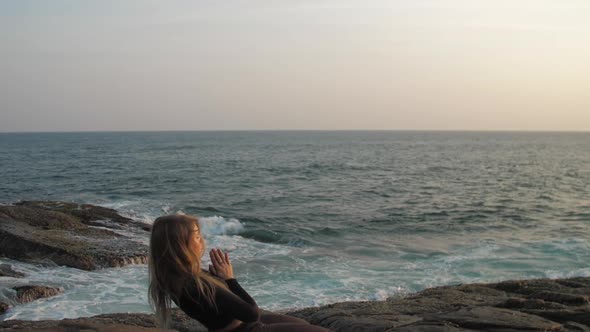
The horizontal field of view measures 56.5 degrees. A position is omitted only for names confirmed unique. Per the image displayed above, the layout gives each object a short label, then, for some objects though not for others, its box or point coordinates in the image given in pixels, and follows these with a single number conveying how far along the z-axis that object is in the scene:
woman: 3.90
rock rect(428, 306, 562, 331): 6.20
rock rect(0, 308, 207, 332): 5.73
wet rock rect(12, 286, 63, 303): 10.88
